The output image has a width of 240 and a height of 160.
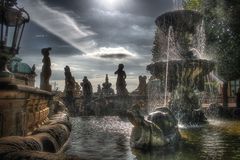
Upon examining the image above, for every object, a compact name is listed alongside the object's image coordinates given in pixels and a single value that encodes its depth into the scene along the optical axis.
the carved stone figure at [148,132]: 5.07
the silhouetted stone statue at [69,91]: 17.76
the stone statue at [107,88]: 20.18
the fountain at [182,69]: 9.84
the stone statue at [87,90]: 18.17
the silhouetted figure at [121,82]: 17.06
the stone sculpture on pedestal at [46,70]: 11.82
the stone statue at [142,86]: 18.89
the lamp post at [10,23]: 3.83
